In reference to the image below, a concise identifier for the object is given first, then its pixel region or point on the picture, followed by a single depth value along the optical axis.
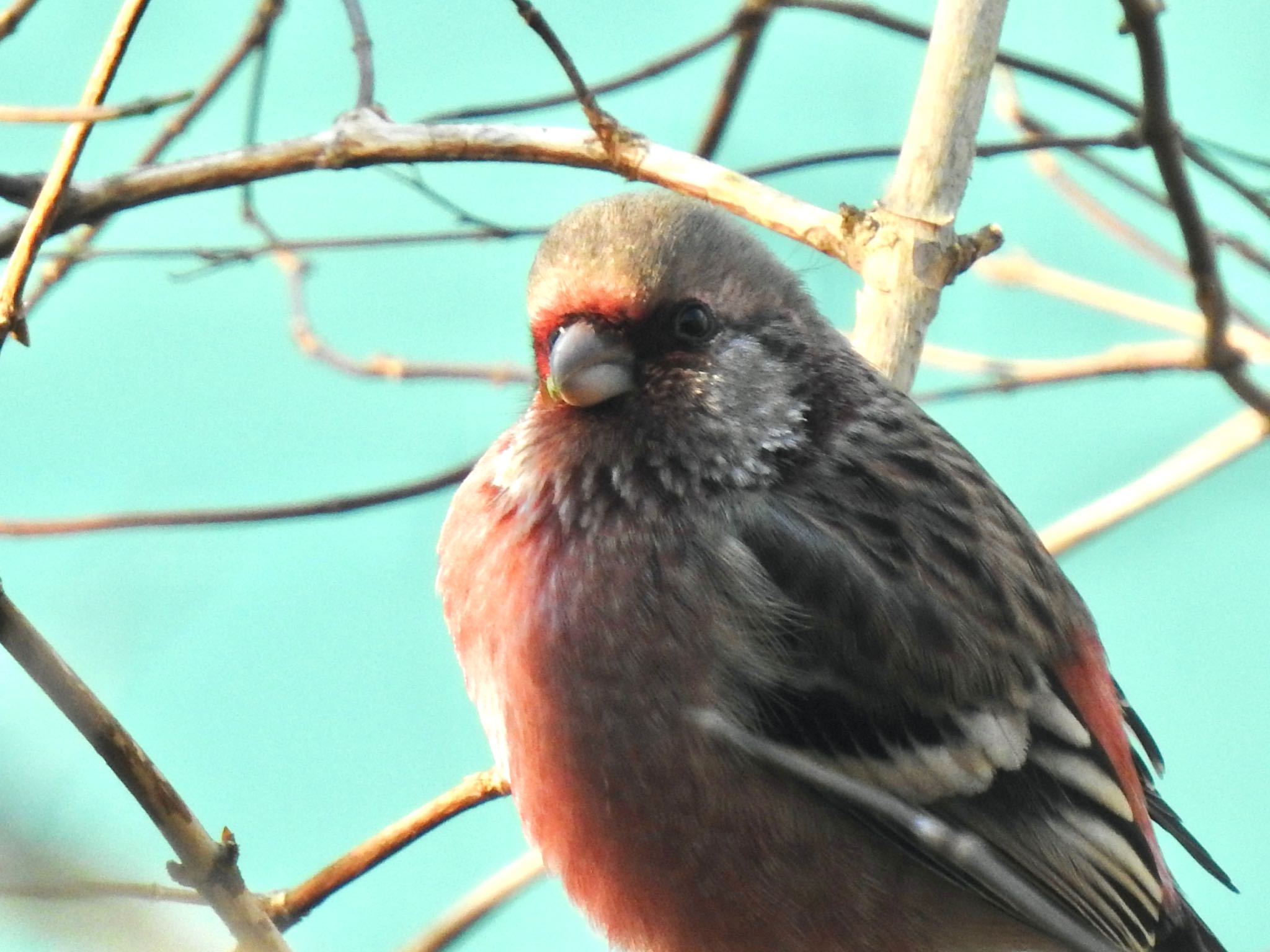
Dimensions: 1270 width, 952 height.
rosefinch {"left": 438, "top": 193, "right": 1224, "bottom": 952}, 5.19
